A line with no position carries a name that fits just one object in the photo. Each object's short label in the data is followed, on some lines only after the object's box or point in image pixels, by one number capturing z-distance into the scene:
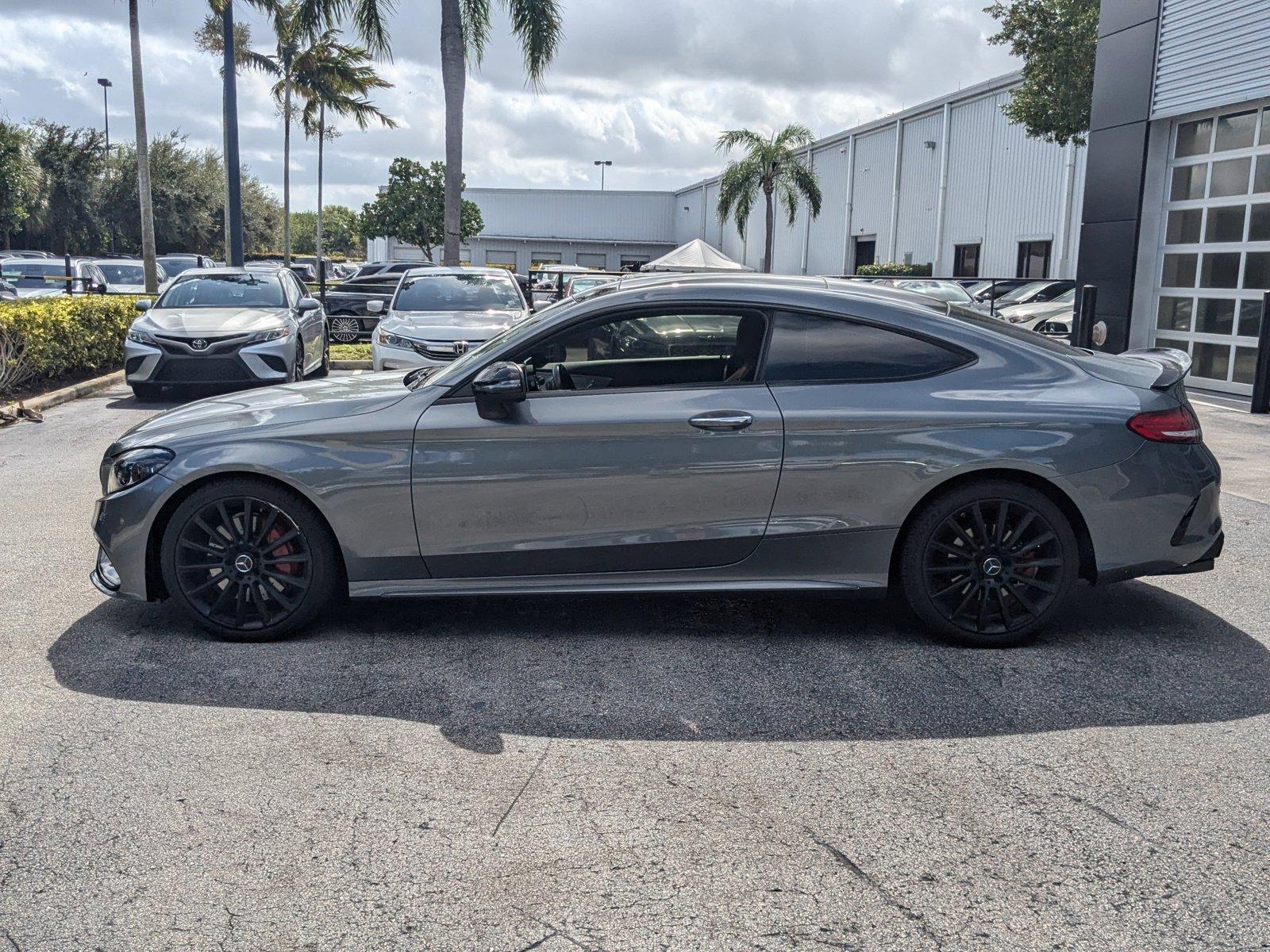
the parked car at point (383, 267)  36.84
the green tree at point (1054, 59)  21.89
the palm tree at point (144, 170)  20.80
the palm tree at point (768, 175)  44.16
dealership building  14.20
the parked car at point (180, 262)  28.32
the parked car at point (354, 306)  22.42
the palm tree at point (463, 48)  20.19
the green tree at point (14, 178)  42.28
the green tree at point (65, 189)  50.03
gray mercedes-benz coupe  4.63
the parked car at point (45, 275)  24.31
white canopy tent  27.23
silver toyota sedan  12.48
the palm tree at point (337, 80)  44.09
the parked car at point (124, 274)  26.06
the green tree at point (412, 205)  52.03
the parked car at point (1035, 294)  20.55
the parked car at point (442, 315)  11.94
